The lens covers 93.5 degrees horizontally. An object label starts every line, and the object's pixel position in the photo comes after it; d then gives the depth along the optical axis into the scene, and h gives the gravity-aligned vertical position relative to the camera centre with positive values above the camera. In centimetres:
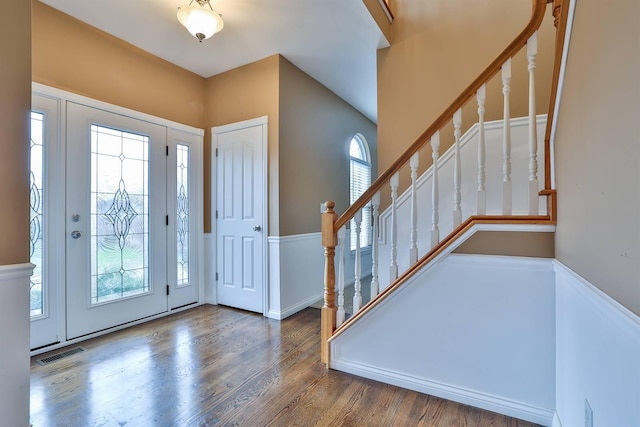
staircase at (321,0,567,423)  152 -40
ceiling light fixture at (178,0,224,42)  211 +140
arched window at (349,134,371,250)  468 +65
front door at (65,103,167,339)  245 -5
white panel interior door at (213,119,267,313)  311 +0
